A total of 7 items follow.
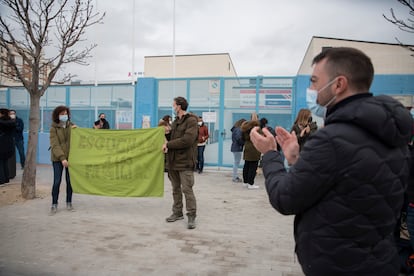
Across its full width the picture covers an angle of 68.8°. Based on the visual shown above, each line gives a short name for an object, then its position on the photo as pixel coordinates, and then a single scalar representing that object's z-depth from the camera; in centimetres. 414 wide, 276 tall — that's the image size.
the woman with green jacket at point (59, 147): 575
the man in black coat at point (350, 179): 138
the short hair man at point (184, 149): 500
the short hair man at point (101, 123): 1022
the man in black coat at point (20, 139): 987
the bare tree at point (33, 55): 646
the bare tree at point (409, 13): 468
